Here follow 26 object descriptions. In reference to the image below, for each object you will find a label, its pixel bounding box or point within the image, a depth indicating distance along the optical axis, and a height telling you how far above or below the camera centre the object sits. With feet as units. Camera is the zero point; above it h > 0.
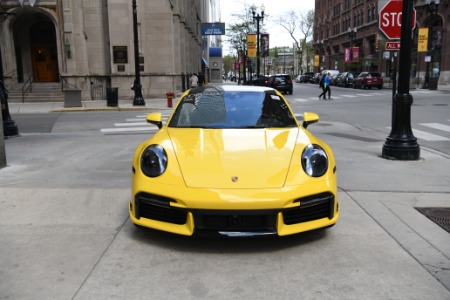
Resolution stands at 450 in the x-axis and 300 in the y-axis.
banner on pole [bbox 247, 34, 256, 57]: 122.74 +7.42
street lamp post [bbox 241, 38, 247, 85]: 194.84 +12.20
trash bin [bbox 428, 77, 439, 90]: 117.50 -3.91
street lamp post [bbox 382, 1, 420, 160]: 26.40 -2.62
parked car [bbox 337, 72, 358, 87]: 148.91 -3.02
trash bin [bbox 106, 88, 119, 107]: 72.33 -3.72
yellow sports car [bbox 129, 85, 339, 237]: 12.28 -3.16
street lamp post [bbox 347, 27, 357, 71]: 198.29 +14.42
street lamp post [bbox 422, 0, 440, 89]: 126.00 +16.80
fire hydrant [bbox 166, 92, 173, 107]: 71.54 -4.15
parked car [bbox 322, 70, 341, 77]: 181.53 -0.76
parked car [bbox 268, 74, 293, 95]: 115.90 -3.13
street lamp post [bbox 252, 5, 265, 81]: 107.39 +14.11
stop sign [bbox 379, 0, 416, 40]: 31.22 +3.55
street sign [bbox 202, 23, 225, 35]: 132.16 +12.69
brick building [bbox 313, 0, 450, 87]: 149.38 +15.11
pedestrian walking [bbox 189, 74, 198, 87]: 101.13 -1.94
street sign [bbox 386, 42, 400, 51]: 33.12 +1.73
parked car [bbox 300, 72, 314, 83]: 230.89 -3.33
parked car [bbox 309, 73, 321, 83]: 210.59 -3.80
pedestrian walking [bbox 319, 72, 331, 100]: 89.35 -2.62
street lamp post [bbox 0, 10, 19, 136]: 38.99 -4.38
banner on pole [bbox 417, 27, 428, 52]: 118.93 +7.78
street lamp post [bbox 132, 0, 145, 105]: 74.63 -1.93
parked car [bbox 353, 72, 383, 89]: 132.98 -3.06
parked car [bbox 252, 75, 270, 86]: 109.91 -2.54
